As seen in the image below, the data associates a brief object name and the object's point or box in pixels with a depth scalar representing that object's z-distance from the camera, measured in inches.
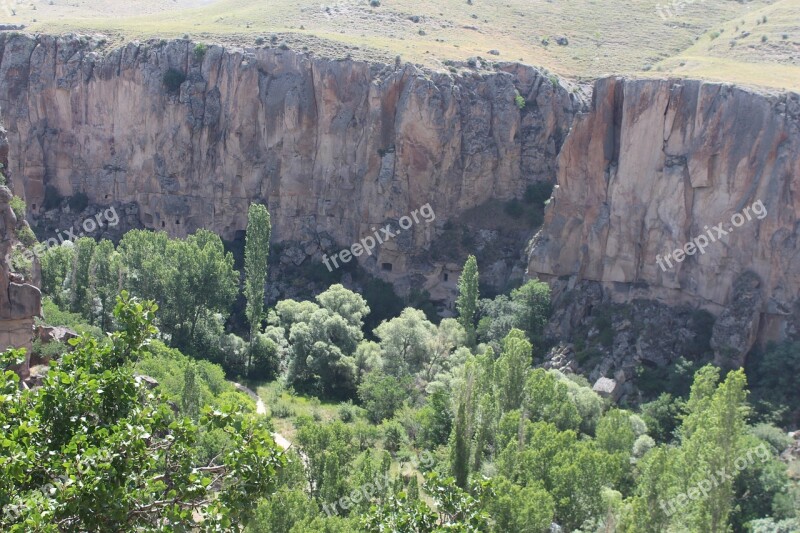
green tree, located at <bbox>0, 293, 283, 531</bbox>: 410.6
